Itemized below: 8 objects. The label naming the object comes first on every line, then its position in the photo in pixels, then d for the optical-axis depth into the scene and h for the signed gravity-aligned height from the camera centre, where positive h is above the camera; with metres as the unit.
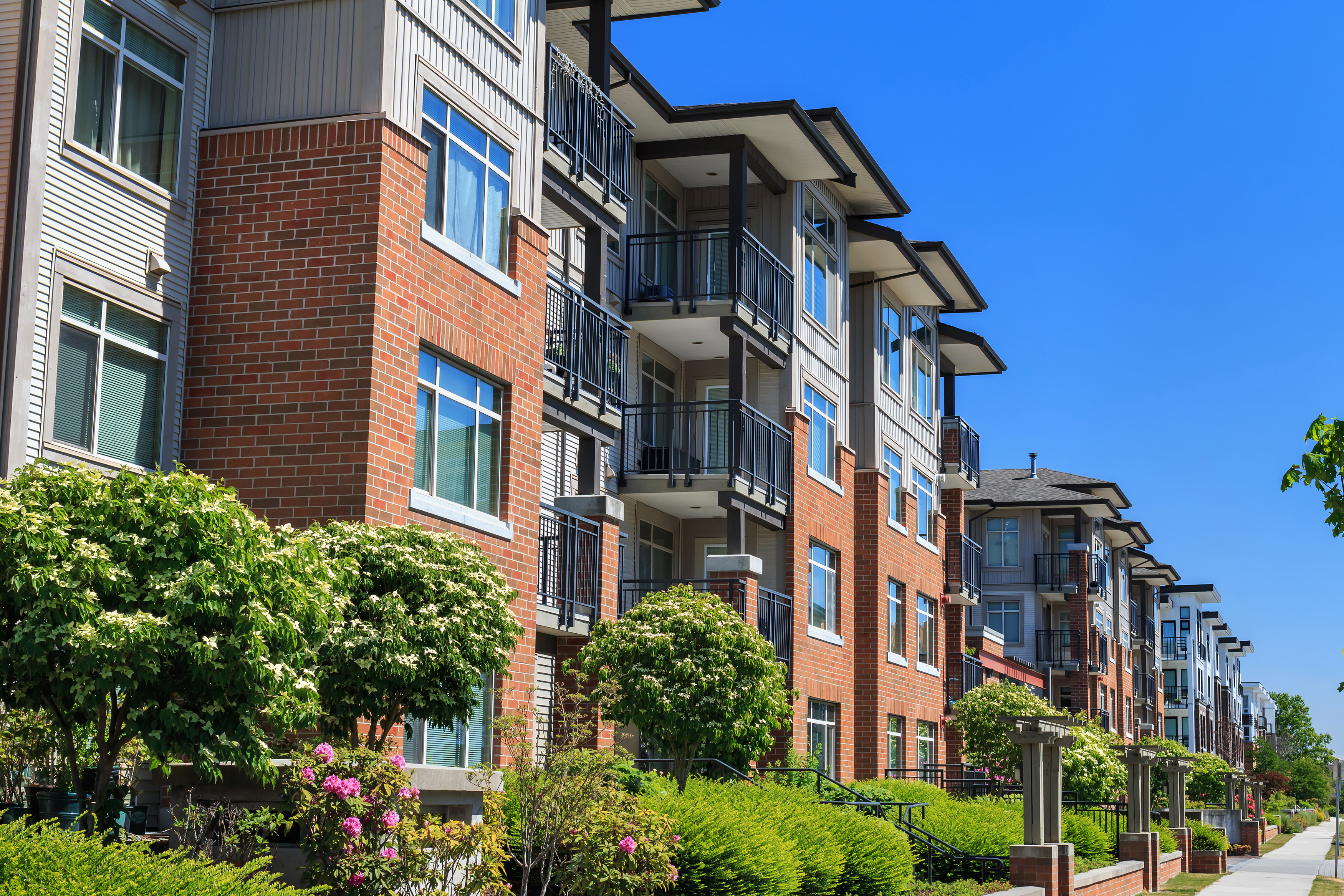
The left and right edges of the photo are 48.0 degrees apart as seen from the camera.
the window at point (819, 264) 30.34 +9.06
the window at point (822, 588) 30.11 +2.45
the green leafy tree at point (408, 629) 12.27 +0.60
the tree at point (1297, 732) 153.50 -1.32
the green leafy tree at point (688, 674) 19.38 +0.41
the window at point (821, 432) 30.47 +5.66
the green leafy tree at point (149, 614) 9.16 +0.50
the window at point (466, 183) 16.64 +5.87
